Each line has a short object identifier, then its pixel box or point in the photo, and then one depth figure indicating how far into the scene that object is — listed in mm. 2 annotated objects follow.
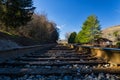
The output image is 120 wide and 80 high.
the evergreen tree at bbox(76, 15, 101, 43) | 32278
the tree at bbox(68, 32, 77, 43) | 42306
